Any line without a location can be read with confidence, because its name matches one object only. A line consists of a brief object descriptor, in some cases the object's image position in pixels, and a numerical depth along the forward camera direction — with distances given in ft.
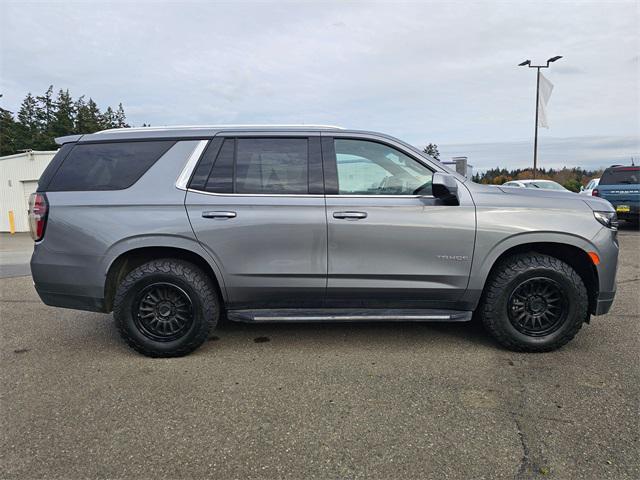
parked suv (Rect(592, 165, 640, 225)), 36.60
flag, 67.77
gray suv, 10.89
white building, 65.36
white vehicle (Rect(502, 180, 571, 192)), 45.70
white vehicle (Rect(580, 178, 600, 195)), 40.34
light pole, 66.80
